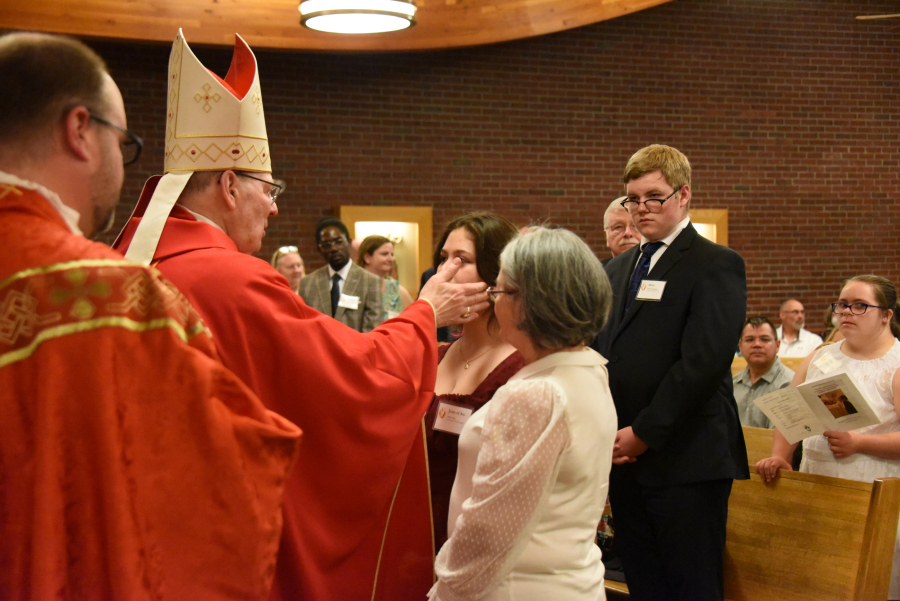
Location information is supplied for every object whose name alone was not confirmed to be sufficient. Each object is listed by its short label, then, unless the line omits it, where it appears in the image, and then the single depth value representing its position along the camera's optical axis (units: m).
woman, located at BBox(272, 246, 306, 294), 6.38
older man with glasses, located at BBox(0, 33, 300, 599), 1.04
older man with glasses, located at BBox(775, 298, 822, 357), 7.60
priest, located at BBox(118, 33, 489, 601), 1.74
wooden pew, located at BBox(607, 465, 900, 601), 2.38
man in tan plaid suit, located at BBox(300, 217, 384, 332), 5.53
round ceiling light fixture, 5.49
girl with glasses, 2.94
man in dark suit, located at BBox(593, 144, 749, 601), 2.41
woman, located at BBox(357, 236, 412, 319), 6.46
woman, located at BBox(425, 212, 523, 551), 2.11
